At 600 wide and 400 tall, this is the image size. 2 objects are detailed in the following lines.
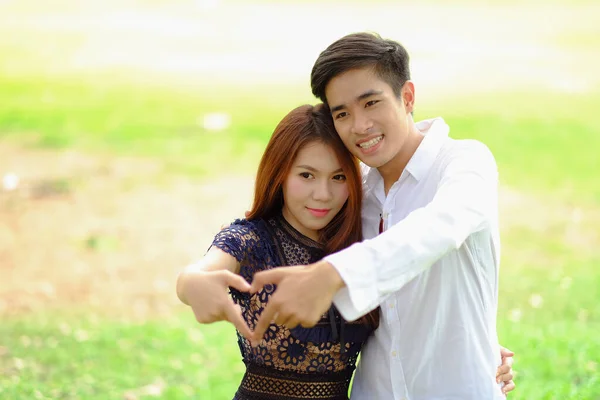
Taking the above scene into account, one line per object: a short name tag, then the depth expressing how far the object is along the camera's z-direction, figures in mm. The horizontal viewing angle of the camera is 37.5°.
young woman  2748
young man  2123
